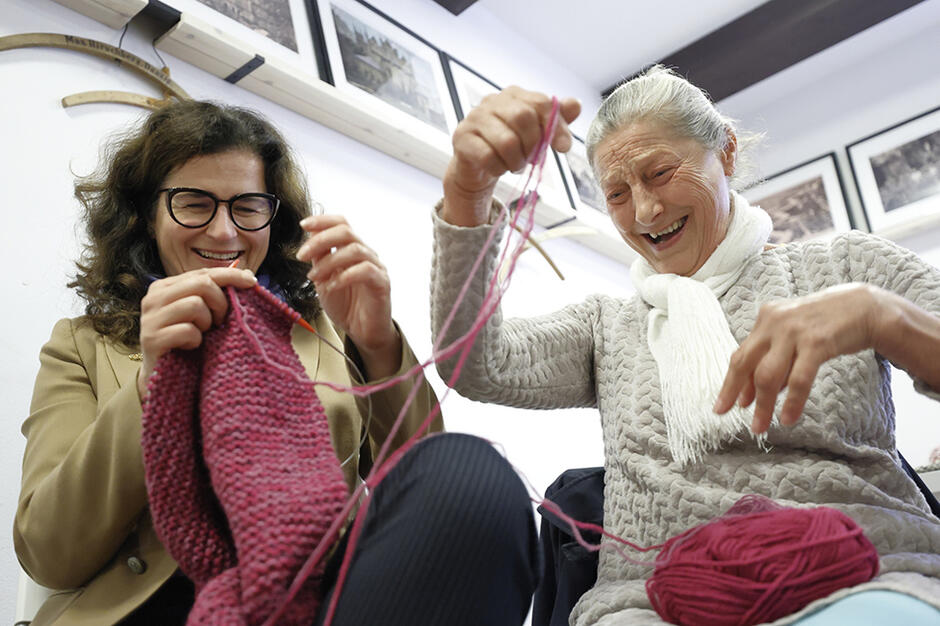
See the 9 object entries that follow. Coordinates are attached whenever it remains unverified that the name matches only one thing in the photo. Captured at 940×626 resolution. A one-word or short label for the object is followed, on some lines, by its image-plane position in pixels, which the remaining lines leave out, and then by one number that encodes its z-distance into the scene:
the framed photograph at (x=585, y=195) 2.42
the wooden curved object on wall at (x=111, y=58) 1.25
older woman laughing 0.70
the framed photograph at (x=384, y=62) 1.80
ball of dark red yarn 0.64
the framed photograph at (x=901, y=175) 2.65
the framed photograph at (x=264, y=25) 1.52
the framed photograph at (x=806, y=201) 2.84
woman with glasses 0.56
